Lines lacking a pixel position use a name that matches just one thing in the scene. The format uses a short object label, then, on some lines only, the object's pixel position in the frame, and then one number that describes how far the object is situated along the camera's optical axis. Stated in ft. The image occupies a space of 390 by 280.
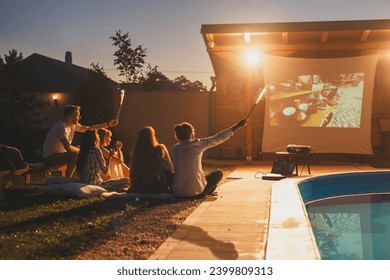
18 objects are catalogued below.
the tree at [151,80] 72.59
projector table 25.45
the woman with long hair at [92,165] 18.63
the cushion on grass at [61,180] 19.25
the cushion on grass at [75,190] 18.20
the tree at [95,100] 43.52
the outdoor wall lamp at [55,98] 51.18
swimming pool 15.16
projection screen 34.32
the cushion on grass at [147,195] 17.81
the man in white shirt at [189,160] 17.02
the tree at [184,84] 127.75
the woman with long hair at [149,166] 17.61
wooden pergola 31.58
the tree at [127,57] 73.56
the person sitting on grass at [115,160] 21.53
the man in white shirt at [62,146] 20.74
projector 25.43
